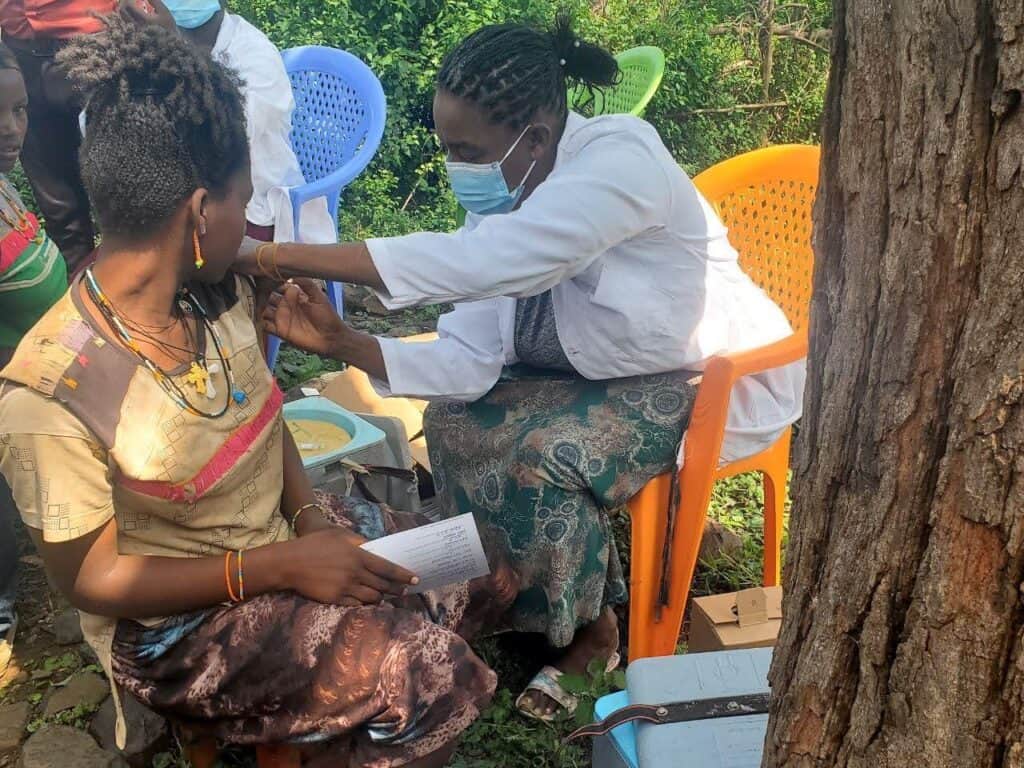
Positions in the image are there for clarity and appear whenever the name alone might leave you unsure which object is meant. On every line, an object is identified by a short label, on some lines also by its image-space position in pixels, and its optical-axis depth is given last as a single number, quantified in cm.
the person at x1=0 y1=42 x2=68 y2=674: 280
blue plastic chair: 431
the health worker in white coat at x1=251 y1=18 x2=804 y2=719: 223
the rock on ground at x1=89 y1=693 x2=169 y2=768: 242
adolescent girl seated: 174
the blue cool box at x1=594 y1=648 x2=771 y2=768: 166
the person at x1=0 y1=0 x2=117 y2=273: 346
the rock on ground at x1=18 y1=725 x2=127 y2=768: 243
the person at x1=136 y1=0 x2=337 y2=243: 376
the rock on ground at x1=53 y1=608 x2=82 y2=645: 292
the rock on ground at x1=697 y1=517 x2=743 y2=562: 330
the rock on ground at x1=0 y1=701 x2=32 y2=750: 255
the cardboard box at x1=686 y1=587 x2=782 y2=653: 246
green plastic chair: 466
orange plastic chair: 248
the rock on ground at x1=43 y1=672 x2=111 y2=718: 265
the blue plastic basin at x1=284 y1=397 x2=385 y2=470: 292
